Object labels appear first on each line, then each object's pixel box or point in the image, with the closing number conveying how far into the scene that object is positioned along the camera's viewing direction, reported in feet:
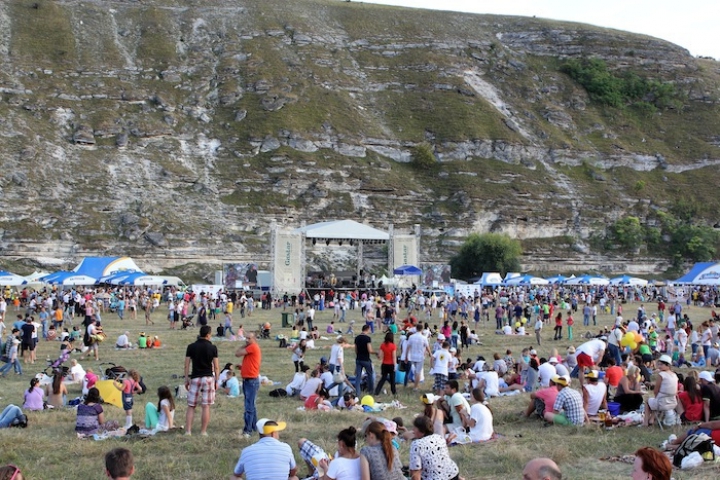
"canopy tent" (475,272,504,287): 170.30
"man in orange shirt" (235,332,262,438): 35.40
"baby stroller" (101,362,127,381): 50.18
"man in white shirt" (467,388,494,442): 34.88
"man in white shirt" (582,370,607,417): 39.01
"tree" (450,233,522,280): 207.00
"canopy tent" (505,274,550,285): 167.43
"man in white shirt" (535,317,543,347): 83.88
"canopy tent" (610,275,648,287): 171.94
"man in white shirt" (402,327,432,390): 50.90
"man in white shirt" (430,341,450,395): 48.21
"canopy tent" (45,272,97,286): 132.67
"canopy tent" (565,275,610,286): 167.10
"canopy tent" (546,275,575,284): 175.01
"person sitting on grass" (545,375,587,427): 36.91
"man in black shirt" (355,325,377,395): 47.08
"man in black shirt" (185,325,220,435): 33.71
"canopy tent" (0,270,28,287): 129.29
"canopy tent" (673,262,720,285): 144.56
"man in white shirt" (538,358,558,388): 48.44
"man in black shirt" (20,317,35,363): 65.05
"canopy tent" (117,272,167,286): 135.44
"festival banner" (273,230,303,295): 162.30
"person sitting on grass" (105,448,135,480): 17.80
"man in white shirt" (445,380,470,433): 36.42
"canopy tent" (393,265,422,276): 163.94
